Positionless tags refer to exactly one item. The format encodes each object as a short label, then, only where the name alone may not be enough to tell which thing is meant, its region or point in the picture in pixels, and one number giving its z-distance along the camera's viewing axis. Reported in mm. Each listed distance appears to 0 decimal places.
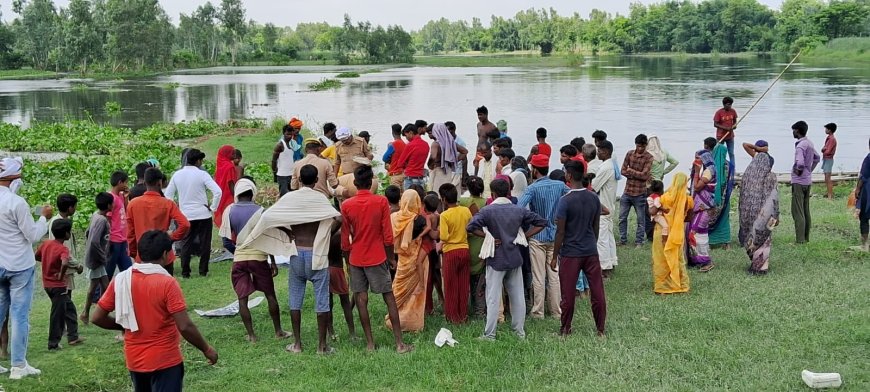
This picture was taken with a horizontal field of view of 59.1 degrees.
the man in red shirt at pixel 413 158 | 11258
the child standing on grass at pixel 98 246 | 7203
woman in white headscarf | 10695
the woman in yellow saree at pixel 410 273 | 7173
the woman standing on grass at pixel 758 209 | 9000
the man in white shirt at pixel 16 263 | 6039
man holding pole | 13521
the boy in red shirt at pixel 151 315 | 4348
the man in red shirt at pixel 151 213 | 7137
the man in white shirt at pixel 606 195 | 8914
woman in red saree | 10375
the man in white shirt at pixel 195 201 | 9281
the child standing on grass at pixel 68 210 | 6500
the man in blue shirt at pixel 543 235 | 7344
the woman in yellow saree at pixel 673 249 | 8359
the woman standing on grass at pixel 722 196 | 10328
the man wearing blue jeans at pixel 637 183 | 10258
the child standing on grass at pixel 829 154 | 14012
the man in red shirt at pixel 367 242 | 6438
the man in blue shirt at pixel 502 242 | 6699
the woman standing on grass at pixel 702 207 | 9469
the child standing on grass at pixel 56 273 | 6535
